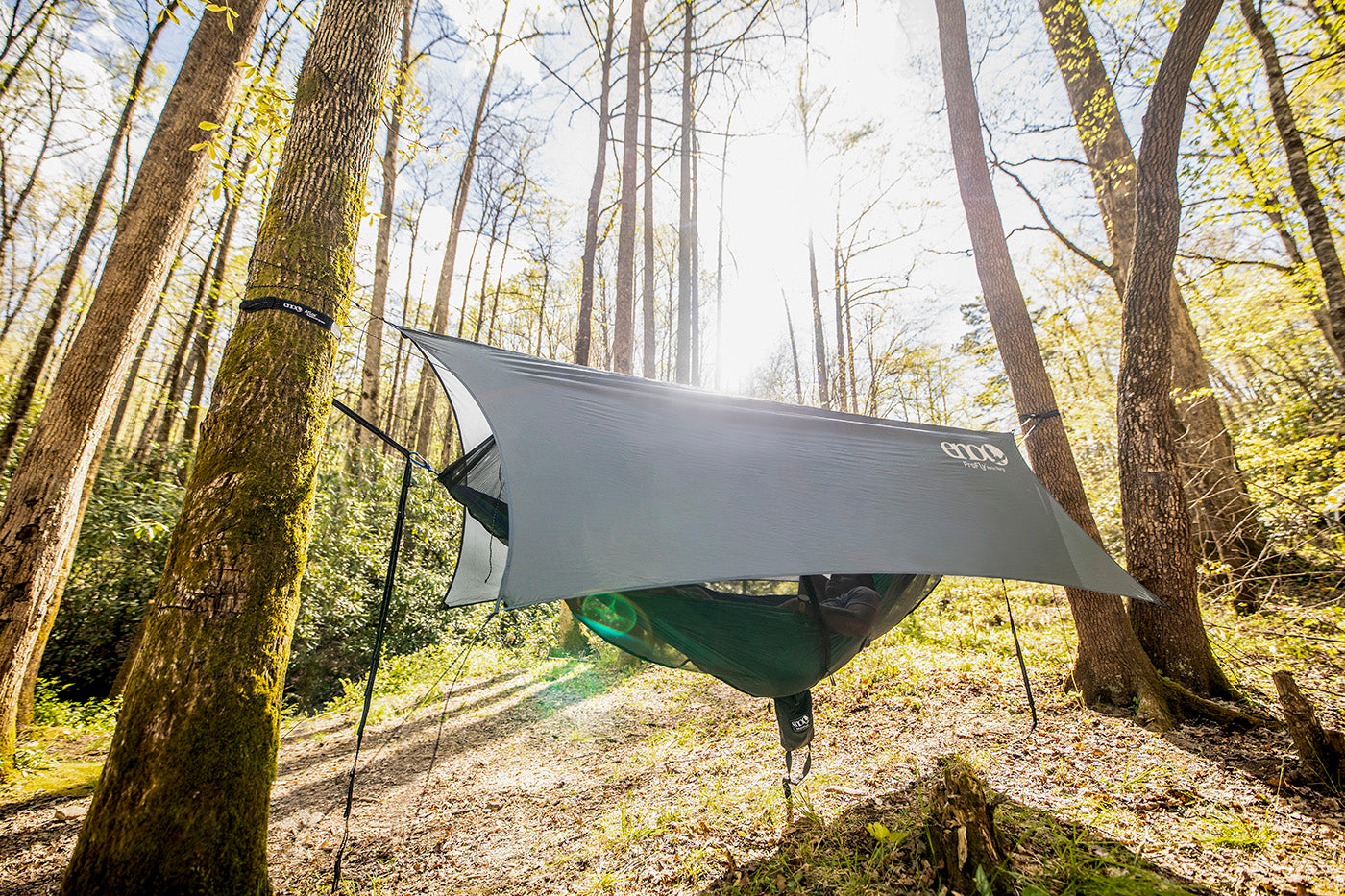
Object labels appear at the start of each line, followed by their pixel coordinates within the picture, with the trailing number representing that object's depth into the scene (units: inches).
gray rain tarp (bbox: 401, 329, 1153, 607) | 43.5
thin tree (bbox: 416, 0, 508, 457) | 237.0
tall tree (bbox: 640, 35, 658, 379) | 184.7
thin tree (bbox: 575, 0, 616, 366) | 172.1
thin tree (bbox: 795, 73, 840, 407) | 334.0
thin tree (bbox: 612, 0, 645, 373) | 165.0
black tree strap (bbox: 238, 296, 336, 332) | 49.6
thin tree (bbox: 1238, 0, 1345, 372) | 94.6
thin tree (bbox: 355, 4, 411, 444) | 189.3
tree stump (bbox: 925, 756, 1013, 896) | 47.4
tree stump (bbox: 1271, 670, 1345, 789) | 59.2
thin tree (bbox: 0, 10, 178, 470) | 111.9
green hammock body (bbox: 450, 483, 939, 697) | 59.6
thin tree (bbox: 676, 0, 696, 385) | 246.4
